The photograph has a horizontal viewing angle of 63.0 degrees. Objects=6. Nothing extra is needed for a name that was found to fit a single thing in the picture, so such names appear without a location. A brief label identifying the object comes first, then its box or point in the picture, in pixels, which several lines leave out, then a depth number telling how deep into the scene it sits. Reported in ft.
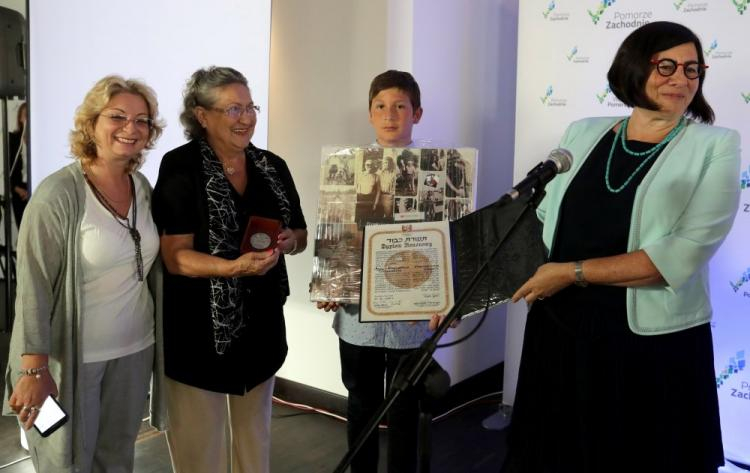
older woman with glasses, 5.96
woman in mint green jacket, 5.28
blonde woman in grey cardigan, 5.57
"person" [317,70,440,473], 7.11
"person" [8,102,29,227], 14.15
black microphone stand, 4.03
